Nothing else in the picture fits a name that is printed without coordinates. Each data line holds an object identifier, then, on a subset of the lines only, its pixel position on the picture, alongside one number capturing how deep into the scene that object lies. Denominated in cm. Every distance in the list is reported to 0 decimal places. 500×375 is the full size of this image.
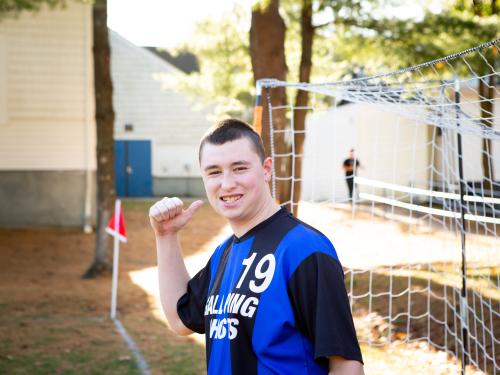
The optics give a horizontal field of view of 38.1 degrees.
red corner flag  984
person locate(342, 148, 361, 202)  2328
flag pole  967
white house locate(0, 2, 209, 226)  1875
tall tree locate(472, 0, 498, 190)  584
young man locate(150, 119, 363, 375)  210
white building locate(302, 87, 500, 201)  2656
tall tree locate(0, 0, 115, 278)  1343
